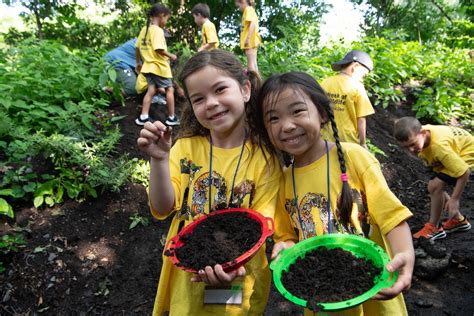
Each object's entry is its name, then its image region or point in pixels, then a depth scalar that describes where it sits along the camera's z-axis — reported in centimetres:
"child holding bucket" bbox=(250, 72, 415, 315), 163
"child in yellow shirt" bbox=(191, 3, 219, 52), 621
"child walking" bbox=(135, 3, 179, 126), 530
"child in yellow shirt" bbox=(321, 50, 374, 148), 387
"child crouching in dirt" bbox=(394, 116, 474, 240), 367
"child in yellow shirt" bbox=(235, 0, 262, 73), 616
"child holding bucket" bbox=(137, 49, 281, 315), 165
